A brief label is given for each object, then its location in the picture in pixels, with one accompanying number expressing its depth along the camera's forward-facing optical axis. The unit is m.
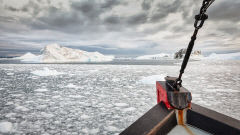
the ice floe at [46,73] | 10.41
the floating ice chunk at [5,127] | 2.08
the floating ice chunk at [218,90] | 4.85
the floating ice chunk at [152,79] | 6.61
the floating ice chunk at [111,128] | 2.13
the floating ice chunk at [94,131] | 2.07
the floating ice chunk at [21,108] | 3.01
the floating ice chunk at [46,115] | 2.65
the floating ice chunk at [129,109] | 3.00
